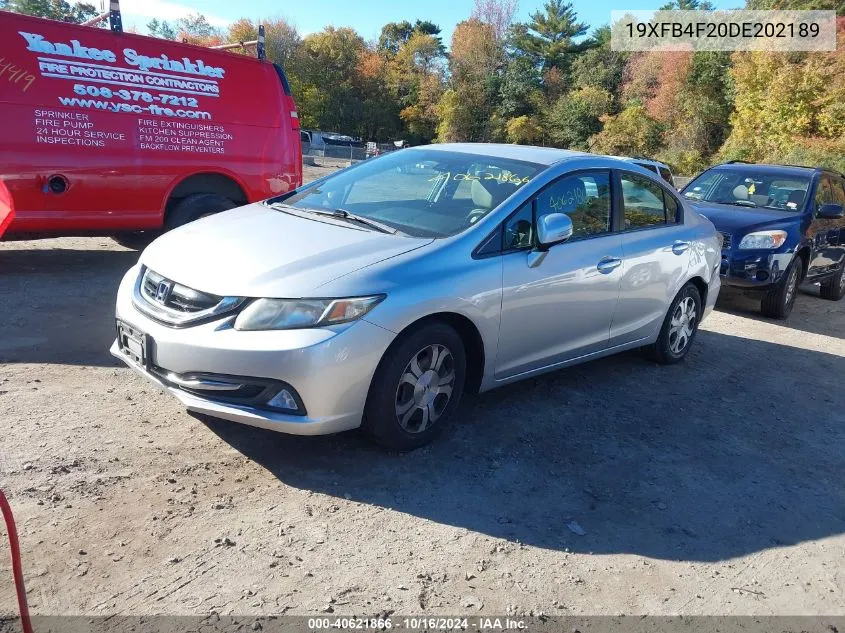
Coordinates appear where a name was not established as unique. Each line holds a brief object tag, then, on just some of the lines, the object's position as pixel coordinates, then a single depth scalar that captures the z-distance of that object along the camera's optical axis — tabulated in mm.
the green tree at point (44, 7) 60766
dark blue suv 7973
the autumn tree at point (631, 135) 40000
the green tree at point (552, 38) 60781
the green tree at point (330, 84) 61438
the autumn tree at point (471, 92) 55938
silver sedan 3301
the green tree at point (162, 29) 74688
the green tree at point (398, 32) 78688
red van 6281
